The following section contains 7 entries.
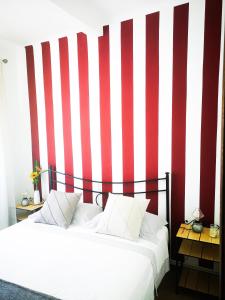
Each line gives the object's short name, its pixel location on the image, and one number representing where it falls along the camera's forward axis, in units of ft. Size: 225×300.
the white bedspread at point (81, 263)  5.33
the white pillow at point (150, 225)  7.82
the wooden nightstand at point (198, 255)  7.27
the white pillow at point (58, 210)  8.77
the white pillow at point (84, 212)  8.96
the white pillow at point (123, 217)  7.67
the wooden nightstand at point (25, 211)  10.64
